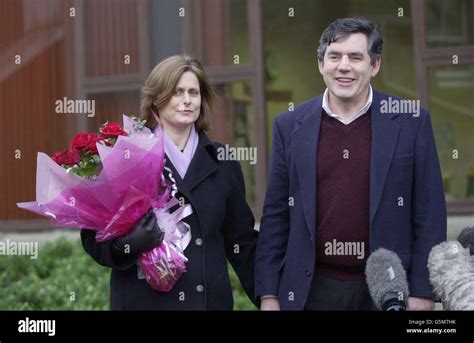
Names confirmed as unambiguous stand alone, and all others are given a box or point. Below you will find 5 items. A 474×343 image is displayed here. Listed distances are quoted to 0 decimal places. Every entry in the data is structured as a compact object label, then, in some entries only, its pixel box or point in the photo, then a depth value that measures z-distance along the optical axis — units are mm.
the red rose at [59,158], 6758
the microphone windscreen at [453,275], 5758
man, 6715
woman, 6957
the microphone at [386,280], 6105
